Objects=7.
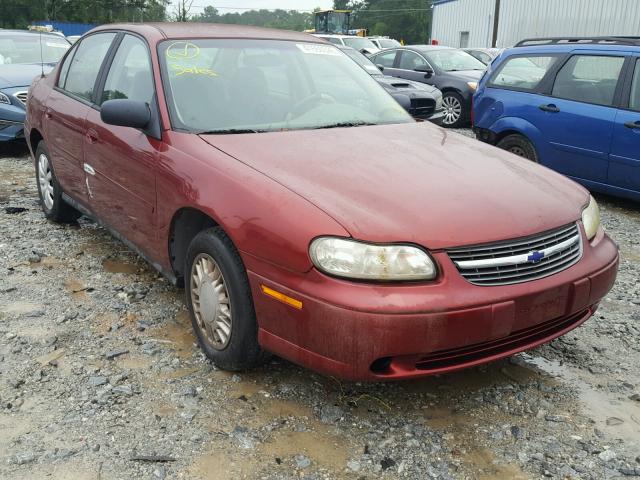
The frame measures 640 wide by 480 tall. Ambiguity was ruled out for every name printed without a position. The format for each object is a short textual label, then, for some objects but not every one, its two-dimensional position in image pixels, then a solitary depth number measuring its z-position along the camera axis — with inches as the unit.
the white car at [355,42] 717.9
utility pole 1273.4
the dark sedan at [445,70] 471.5
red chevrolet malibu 97.7
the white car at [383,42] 960.9
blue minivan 237.0
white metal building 1178.0
